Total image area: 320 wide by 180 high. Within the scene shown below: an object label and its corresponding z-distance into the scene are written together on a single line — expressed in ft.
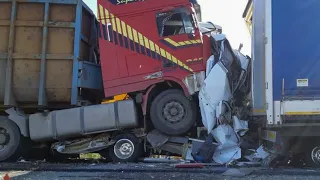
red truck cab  24.54
